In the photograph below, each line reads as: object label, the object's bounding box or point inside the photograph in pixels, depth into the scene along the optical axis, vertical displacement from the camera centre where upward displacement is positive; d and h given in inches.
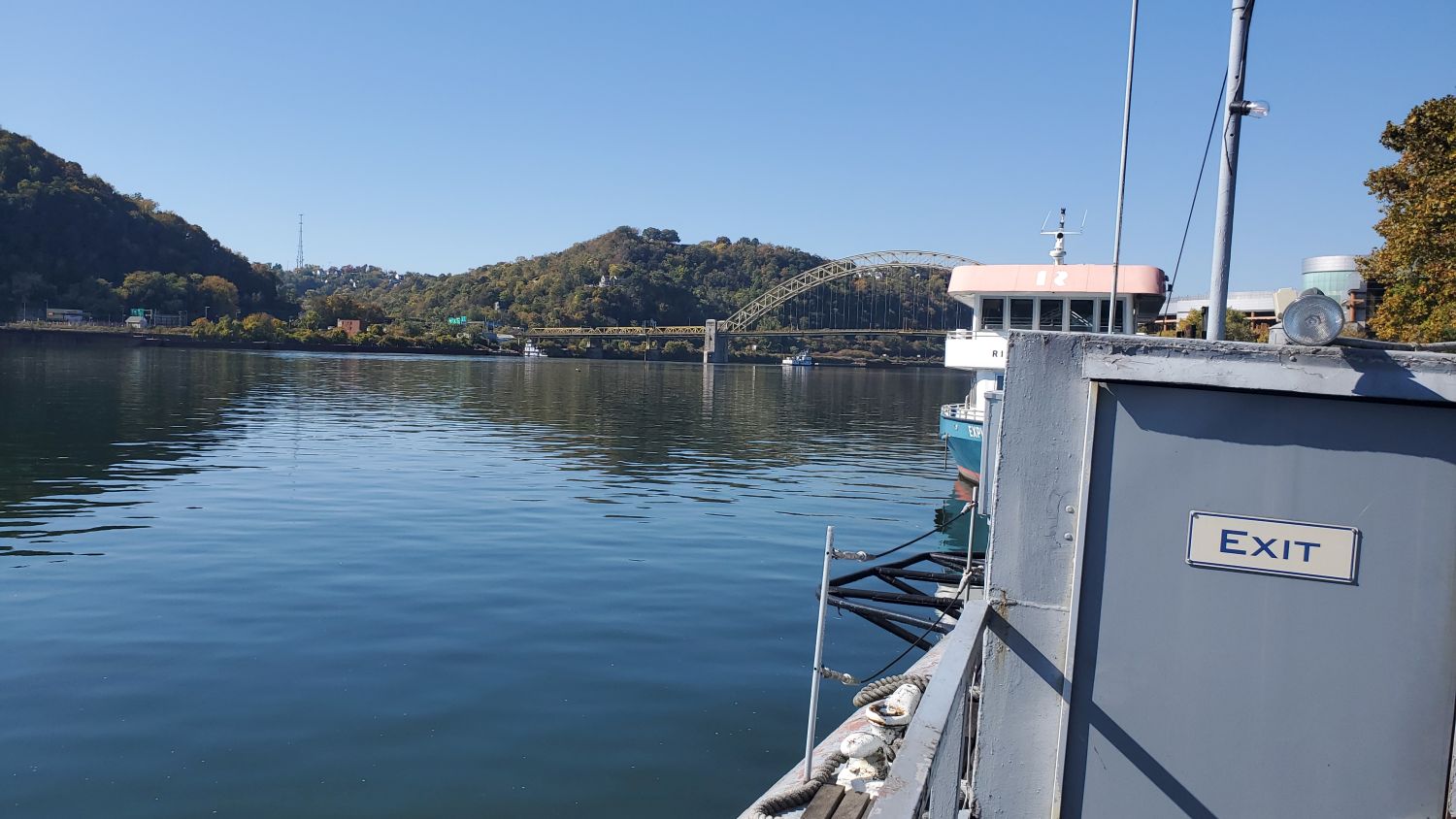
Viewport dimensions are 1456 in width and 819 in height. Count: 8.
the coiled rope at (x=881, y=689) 399.9 -130.7
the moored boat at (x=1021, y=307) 1159.6 +68.5
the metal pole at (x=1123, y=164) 339.2 +68.9
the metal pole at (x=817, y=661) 285.9 -87.2
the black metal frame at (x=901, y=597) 465.1 -116.0
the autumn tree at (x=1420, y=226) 1128.8 +178.3
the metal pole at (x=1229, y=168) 221.9 +44.6
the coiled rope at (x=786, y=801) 277.3 -123.6
